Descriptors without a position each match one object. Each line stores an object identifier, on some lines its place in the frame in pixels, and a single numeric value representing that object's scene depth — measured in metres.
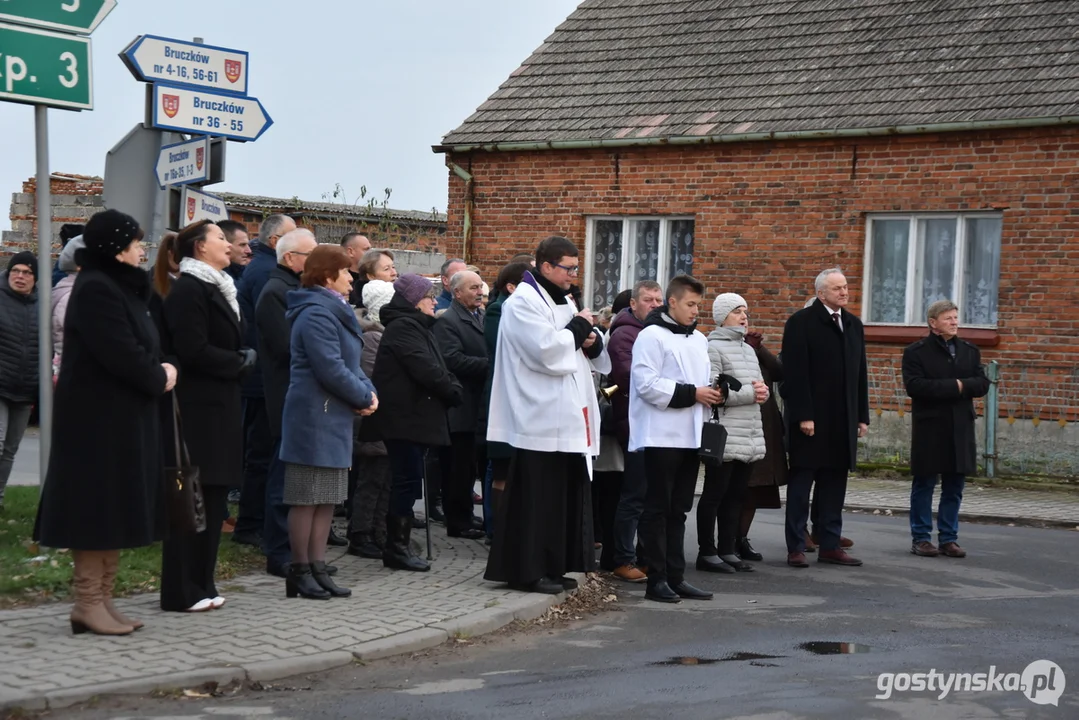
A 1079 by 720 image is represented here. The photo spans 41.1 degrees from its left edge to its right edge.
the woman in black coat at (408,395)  9.13
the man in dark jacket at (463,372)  10.45
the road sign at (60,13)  8.08
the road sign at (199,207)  10.06
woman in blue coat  7.97
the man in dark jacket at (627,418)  9.68
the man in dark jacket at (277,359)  8.75
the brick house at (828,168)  16.61
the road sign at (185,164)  10.08
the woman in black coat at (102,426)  6.79
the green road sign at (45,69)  8.04
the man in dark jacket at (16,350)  10.25
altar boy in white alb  8.69
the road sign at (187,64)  10.30
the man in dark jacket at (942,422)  11.03
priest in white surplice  8.45
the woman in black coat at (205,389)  7.49
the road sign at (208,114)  10.38
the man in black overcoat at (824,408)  10.55
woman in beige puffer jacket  9.95
